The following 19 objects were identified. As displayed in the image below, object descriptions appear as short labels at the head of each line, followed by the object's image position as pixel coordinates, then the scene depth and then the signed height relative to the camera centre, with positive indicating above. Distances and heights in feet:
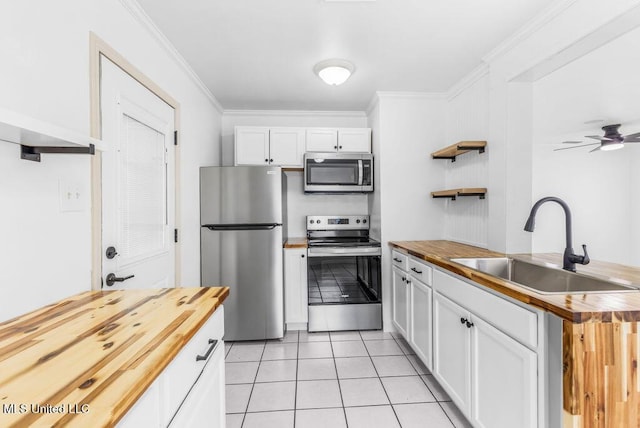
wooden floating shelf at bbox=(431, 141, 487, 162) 8.05 +1.82
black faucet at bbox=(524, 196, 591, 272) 5.04 -0.71
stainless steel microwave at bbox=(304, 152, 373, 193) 10.52 +1.46
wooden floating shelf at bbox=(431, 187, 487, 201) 8.09 +0.55
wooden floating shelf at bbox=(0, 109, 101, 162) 2.54 +0.79
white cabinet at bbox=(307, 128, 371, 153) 10.94 +2.65
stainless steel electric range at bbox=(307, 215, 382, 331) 9.82 -2.46
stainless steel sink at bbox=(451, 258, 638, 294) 4.53 -1.18
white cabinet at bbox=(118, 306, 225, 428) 2.25 -1.62
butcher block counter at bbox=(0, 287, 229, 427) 1.75 -1.12
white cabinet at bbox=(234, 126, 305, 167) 10.72 +2.41
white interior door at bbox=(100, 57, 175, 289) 4.91 +0.55
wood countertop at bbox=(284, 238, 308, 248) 9.80 -1.03
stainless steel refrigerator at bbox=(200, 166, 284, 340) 9.16 -0.95
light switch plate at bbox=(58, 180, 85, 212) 3.94 +0.24
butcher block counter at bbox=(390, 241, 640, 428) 3.19 -1.65
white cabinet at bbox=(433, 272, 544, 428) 3.91 -2.36
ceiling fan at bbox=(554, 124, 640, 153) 7.61 +1.86
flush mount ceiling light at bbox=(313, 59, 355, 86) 7.73 +3.72
